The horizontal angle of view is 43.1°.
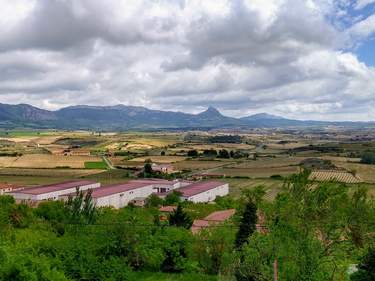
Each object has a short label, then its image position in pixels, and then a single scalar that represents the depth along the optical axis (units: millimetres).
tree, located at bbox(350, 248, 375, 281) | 27031
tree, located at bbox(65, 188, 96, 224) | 50303
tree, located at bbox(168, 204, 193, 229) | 48991
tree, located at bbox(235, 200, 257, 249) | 38219
